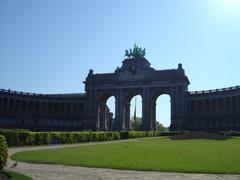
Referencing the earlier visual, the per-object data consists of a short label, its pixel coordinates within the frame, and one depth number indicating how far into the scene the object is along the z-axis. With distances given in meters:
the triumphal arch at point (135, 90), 107.56
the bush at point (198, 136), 64.62
